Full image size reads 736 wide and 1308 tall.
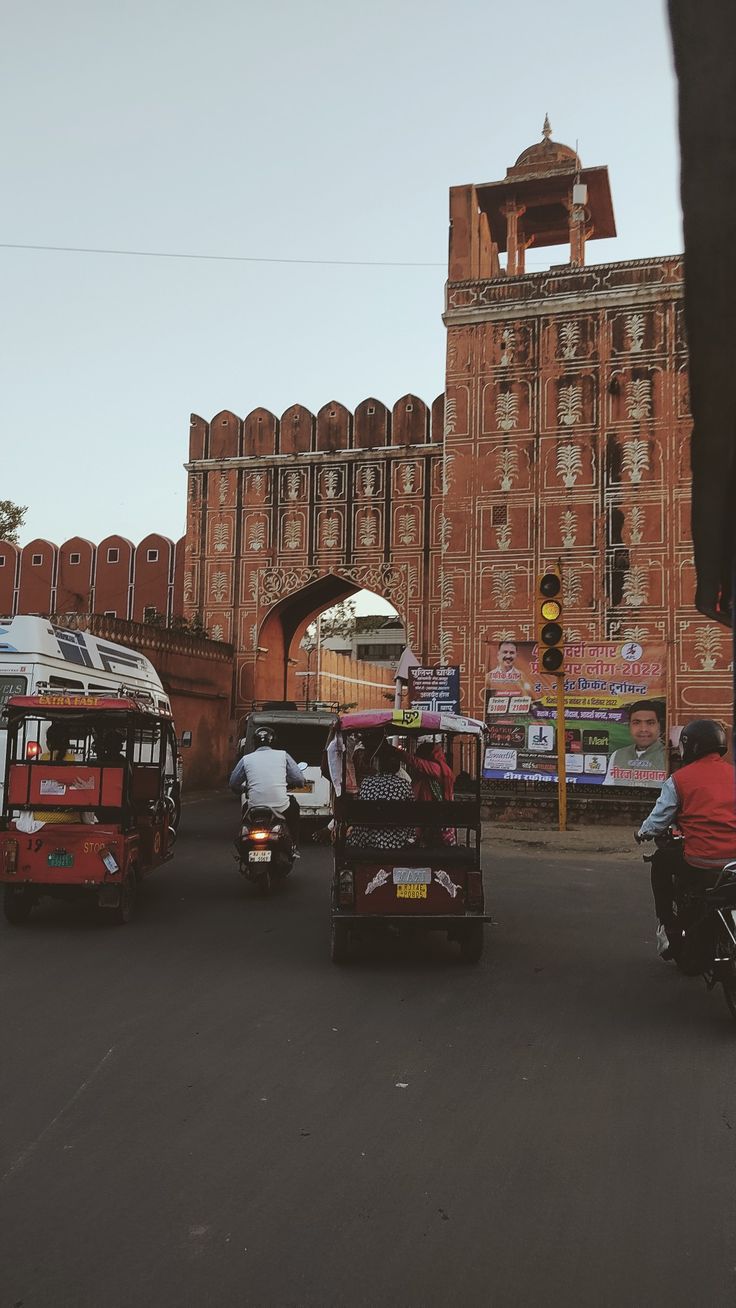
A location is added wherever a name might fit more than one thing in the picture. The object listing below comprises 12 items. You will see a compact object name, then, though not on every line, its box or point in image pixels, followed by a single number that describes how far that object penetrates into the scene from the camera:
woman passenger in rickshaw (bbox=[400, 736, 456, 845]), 7.64
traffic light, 13.10
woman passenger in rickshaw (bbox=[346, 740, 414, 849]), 7.00
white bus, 11.50
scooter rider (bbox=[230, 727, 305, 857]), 9.79
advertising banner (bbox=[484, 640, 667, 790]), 18.44
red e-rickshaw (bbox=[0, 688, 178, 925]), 7.80
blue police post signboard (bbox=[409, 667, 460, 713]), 19.12
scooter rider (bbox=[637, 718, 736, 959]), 5.70
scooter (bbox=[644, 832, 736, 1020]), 5.25
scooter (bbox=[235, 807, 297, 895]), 9.37
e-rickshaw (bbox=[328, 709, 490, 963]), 6.66
